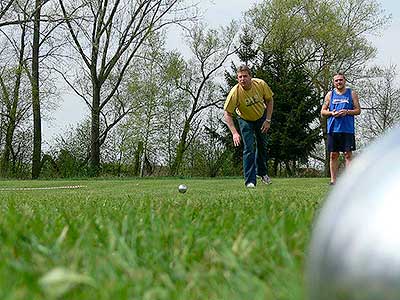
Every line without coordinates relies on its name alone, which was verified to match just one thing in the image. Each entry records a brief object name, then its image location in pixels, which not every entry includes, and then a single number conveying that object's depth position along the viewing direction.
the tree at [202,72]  37.62
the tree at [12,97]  34.12
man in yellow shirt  10.64
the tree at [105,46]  33.68
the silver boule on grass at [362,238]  1.28
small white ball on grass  10.07
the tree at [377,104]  38.00
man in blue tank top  10.67
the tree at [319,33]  37.84
